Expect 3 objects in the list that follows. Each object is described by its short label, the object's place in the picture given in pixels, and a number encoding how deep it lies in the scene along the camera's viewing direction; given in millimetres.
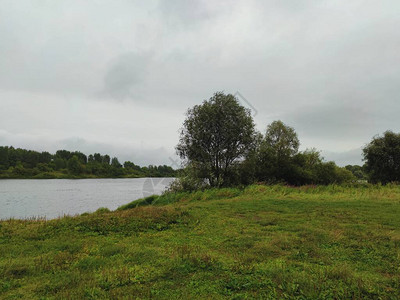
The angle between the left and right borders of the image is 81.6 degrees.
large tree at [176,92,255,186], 22781
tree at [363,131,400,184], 29688
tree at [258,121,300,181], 29862
